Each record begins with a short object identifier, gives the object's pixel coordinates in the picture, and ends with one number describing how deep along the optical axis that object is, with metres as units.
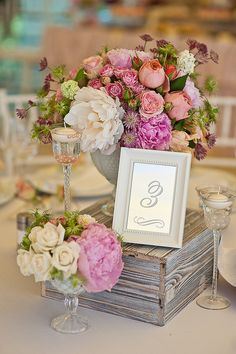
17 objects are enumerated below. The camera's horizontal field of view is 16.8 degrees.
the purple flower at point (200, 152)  1.65
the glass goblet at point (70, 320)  1.42
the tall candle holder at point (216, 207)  1.42
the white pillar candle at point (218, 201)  1.41
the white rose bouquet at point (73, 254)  1.30
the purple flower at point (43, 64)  1.68
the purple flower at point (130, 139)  1.56
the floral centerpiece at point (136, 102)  1.54
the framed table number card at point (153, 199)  1.47
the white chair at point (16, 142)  2.30
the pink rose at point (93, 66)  1.62
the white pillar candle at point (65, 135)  1.47
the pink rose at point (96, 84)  1.59
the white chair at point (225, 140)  2.78
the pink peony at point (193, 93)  1.60
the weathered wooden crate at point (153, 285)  1.44
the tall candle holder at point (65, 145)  1.48
